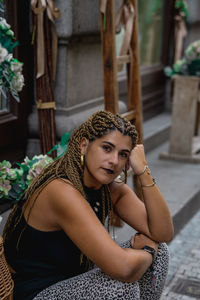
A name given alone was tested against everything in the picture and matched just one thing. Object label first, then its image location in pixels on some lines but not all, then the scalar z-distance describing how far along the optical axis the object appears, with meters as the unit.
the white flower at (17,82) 2.71
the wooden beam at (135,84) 4.16
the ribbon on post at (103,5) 3.61
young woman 2.25
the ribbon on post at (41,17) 3.46
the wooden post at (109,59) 3.65
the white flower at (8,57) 2.59
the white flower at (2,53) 2.53
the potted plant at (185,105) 6.00
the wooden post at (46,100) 3.61
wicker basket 2.11
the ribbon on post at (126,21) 4.05
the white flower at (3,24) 2.53
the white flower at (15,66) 2.66
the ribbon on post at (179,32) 7.94
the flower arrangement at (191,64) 6.13
